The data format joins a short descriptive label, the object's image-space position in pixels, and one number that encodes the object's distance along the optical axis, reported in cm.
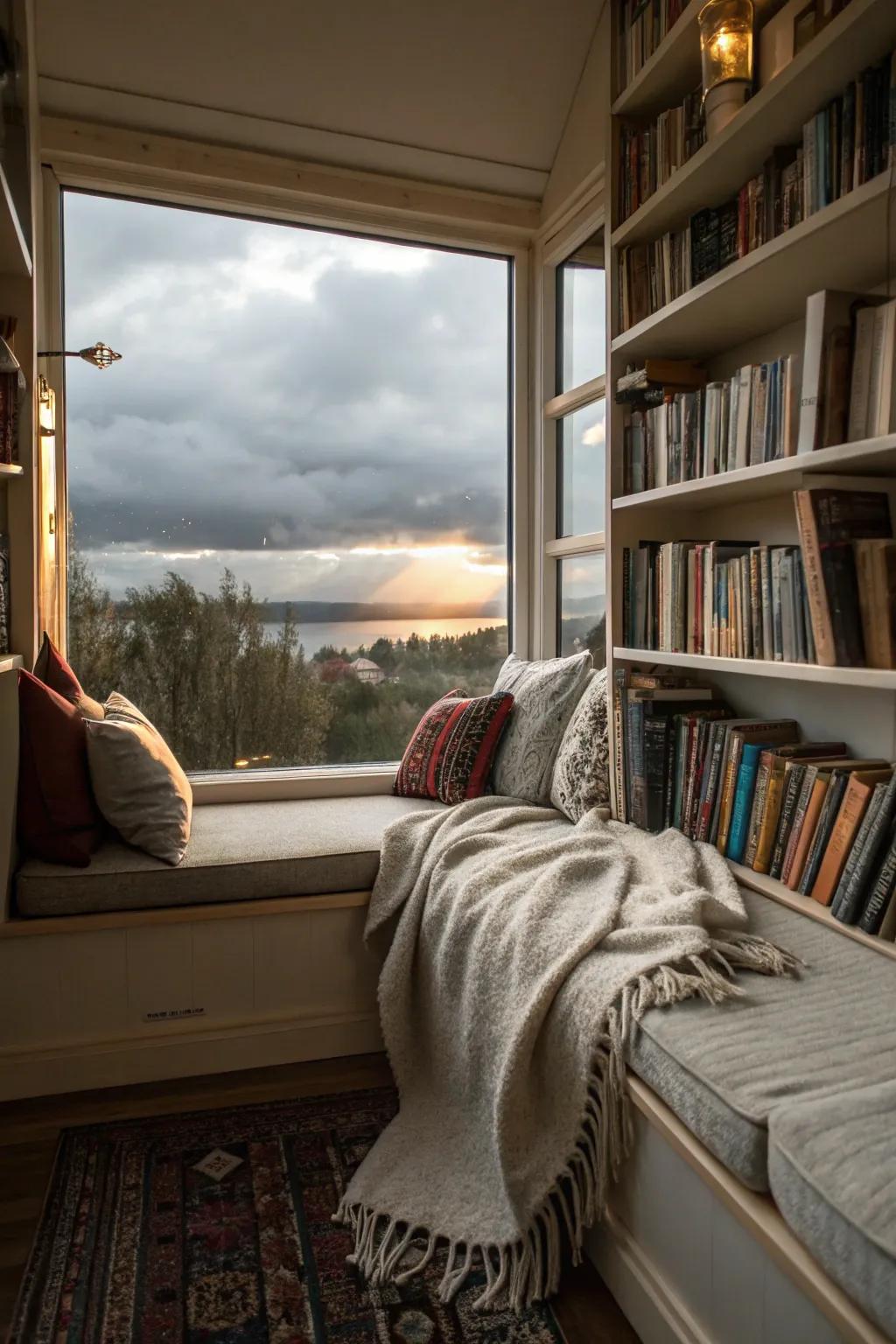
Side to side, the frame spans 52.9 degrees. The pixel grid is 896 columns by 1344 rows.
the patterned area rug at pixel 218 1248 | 140
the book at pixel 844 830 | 154
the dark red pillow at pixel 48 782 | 207
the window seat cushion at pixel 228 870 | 206
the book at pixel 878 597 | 145
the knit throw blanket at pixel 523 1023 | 142
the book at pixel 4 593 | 212
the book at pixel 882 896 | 146
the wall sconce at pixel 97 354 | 241
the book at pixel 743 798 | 182
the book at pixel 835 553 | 151
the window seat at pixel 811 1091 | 94
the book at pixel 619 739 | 222
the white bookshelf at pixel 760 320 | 148
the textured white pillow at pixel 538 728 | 250
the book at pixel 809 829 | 163
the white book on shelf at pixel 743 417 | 179
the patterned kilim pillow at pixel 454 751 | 261
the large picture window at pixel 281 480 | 273
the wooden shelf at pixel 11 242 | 173
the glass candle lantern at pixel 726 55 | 171
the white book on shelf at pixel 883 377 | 144
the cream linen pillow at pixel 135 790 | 213
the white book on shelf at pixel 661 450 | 211
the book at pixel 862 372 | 149
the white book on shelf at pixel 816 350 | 151
